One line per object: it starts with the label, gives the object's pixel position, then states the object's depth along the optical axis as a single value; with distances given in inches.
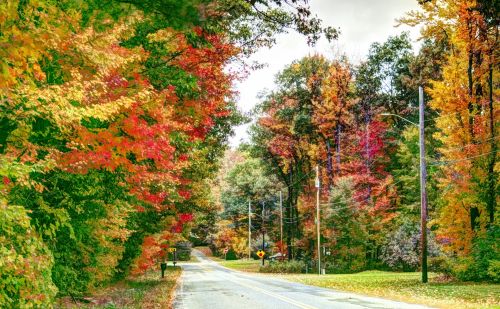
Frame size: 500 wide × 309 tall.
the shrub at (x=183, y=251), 3838.6
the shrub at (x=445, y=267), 1045.8
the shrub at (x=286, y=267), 1851.7
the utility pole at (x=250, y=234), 2882.4
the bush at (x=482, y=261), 928.9
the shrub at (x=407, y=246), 1643.7
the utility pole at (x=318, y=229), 1597.2
